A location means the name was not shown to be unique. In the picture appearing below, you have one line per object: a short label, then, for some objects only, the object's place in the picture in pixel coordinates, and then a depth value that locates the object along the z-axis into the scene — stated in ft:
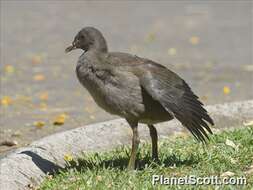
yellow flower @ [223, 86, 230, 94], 73.22
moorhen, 37.35
